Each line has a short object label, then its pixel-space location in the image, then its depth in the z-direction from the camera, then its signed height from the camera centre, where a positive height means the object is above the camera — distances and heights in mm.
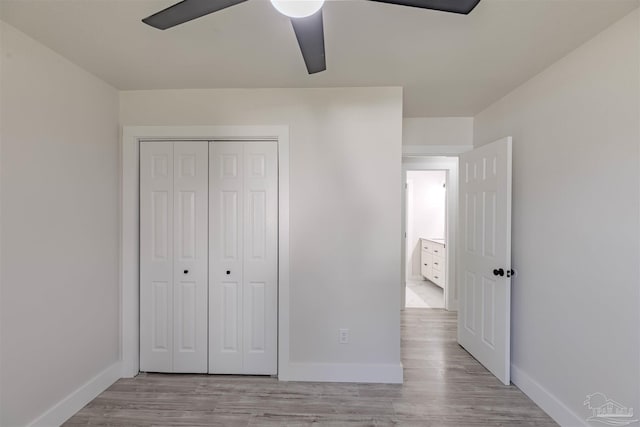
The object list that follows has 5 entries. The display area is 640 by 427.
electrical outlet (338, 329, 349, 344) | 2271 -979
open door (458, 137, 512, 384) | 2229 -369
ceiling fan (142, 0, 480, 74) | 901 +740
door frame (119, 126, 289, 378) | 2279 -50
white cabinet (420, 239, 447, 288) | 4795 -840
